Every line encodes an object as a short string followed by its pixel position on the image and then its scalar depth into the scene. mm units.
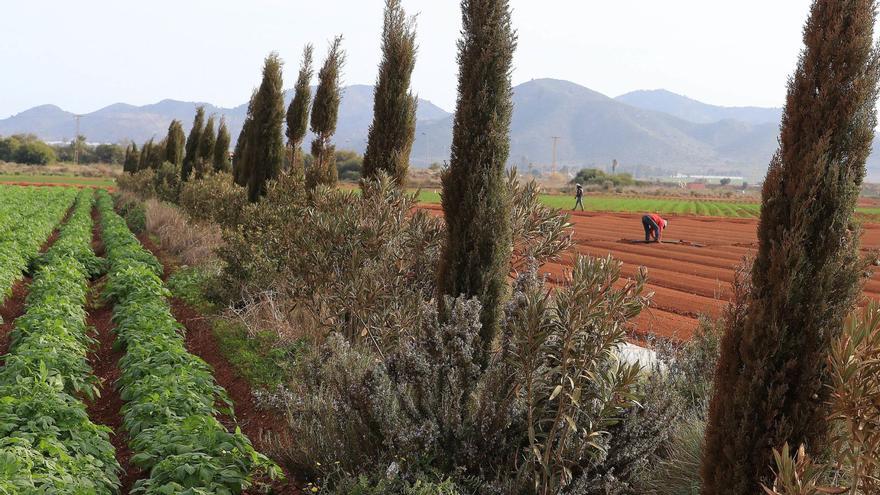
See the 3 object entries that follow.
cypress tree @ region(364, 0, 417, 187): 11625
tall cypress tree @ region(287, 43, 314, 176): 18500
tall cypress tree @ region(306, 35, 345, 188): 16266
